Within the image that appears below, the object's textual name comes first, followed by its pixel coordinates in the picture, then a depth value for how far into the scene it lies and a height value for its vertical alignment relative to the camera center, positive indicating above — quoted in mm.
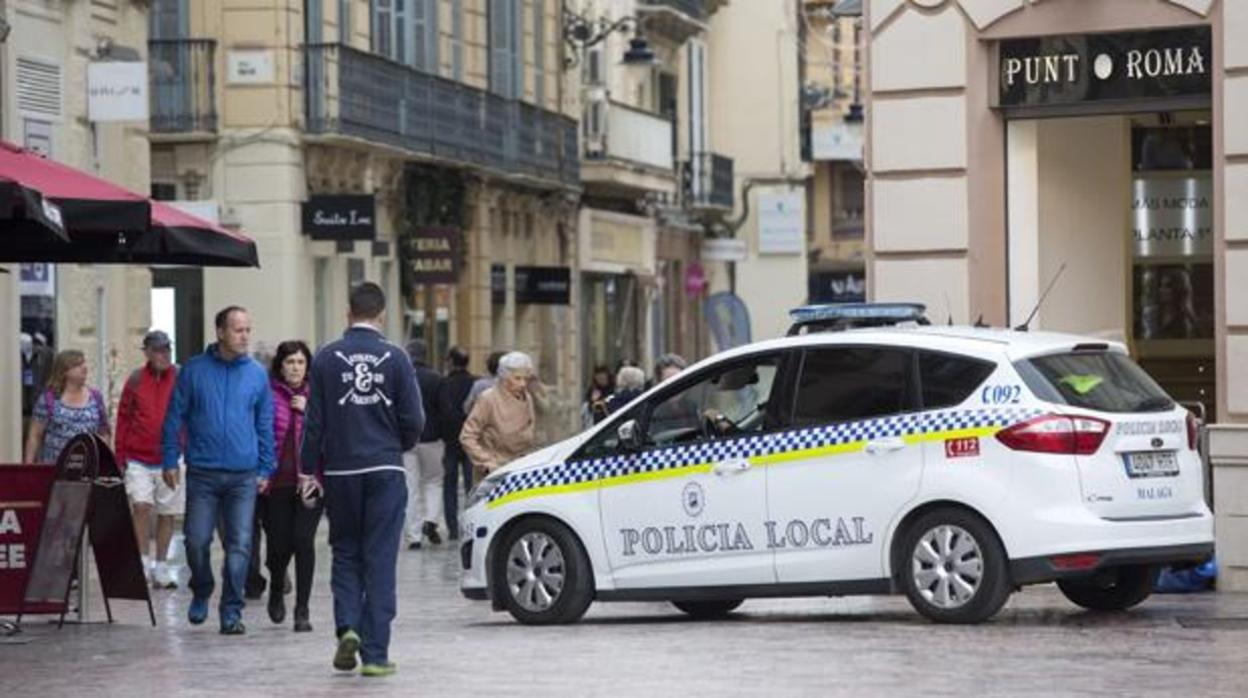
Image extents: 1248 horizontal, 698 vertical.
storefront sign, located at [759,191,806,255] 77750 +2507
